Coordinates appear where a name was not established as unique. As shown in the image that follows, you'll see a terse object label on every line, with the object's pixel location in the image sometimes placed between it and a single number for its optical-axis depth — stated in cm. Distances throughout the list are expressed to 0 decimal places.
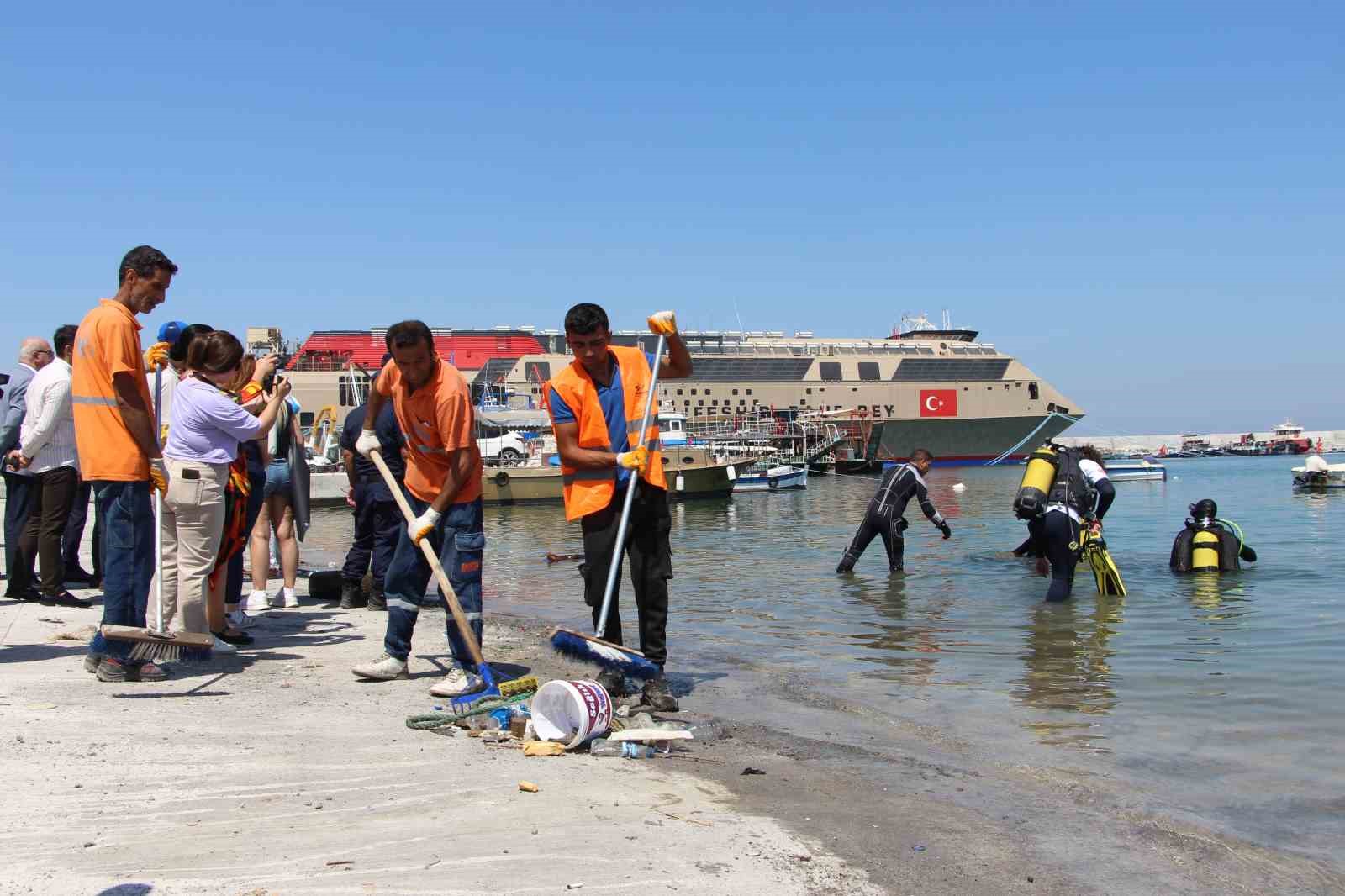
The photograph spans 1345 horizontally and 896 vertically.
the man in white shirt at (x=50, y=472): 625
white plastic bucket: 368
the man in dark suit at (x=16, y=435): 679
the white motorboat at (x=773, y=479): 3878
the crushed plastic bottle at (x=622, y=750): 367
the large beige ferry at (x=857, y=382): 7506
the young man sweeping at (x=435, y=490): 447
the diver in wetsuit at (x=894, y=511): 1084
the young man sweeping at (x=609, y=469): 447
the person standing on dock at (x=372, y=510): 604
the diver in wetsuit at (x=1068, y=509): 824
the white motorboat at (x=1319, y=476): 3145
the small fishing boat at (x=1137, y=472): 4329
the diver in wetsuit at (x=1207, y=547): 1041
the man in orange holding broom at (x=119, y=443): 435
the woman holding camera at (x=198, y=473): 480
